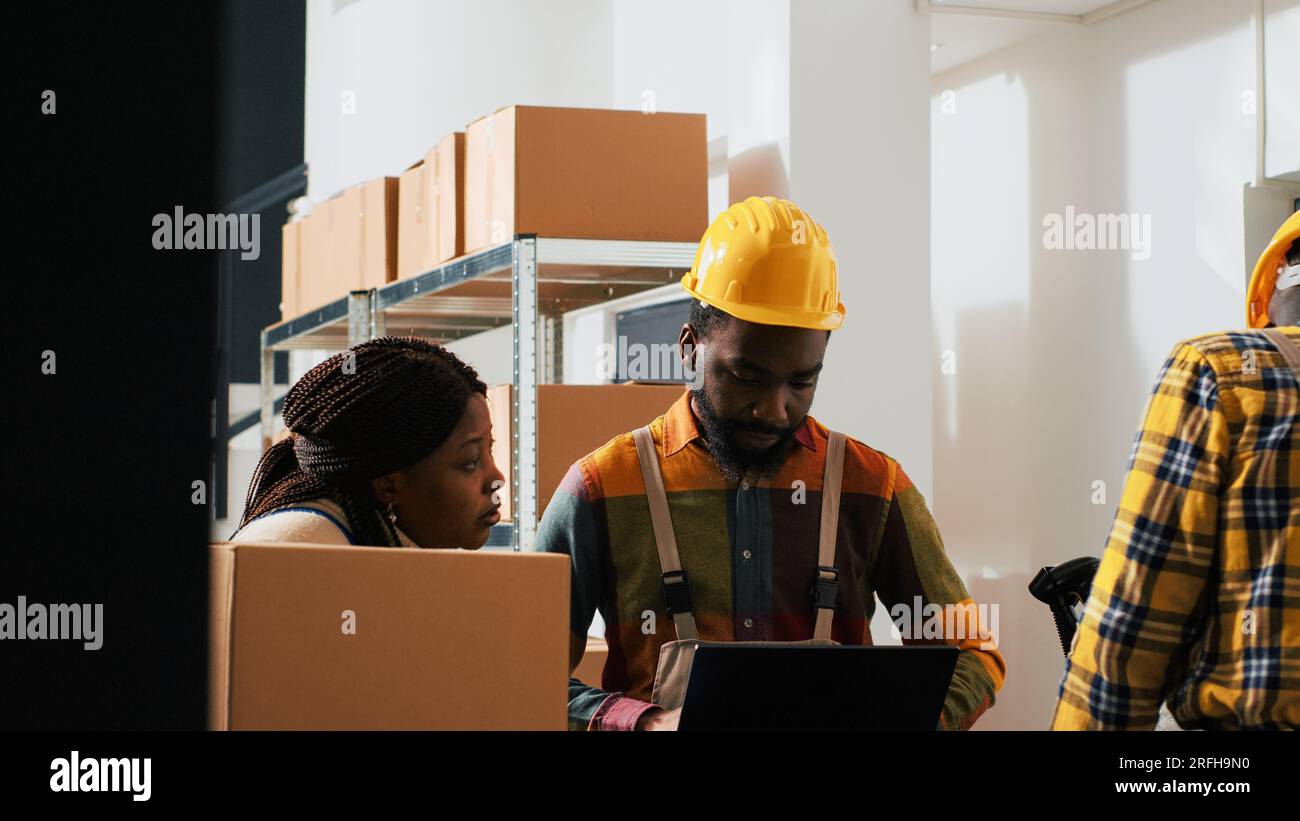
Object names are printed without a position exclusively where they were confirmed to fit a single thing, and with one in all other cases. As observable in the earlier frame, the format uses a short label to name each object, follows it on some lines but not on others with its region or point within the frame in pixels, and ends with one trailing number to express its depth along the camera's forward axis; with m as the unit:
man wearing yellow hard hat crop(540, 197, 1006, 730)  1.94
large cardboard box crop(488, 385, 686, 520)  3.40
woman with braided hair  1.60
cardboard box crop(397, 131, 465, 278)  3.74
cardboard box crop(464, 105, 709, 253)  3.38
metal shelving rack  3.40
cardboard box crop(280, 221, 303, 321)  5.15
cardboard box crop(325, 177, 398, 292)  4.25
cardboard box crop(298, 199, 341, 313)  4.73
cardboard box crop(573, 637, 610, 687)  3.08
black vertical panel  0.66
